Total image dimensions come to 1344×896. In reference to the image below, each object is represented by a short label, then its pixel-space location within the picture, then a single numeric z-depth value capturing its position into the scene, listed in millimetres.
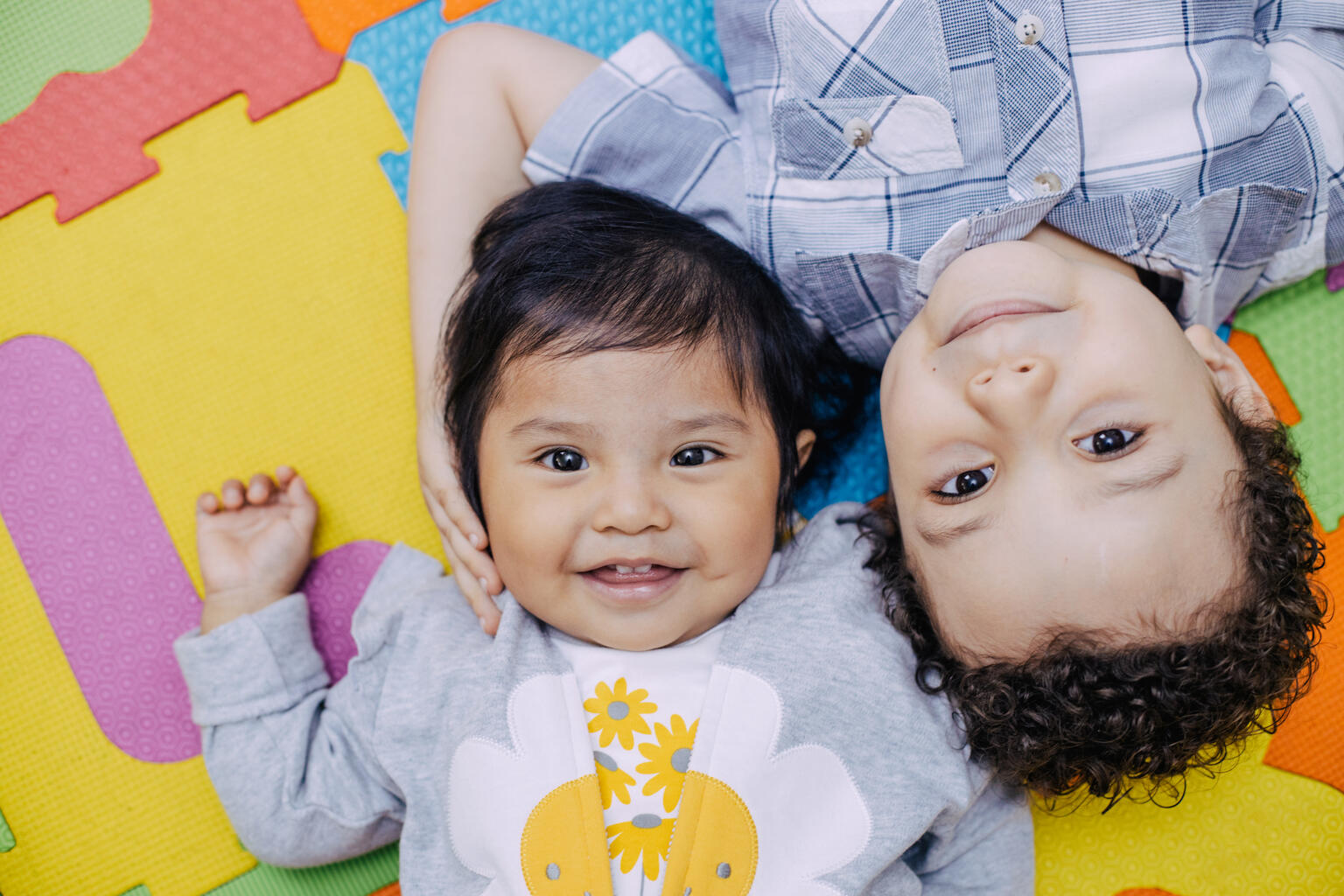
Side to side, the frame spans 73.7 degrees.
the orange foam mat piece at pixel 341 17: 1169
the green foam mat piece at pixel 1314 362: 1138
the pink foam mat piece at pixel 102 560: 1118
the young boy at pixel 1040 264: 773
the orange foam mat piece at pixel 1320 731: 1116
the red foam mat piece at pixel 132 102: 1145
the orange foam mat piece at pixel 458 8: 1184
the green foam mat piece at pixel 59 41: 1147
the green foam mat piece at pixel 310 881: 1106
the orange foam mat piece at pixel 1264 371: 1143
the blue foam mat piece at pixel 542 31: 1175
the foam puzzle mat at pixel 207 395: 1107
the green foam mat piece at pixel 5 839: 1104
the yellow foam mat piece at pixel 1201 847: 1104
